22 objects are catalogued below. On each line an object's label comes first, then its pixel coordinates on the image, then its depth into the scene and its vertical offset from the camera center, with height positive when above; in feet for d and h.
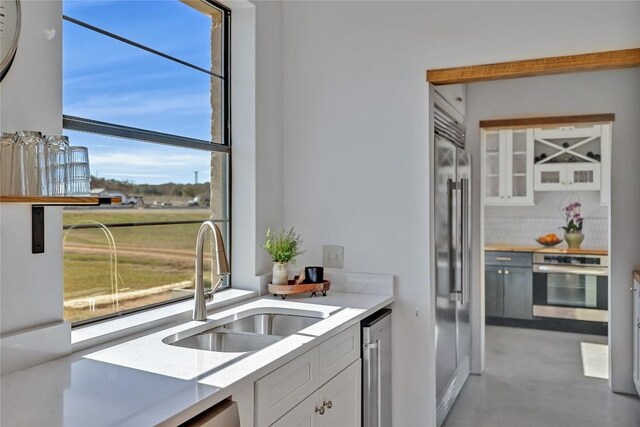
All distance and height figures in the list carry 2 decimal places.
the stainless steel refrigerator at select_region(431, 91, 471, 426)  9.46 -0.89
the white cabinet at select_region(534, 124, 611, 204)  18.33 +1.80
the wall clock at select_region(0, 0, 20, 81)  4.79 +1.71
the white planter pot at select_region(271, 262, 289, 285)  8.73 -1.10
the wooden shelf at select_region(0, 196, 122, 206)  4.38 +0.09
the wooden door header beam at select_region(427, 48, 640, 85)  7.60 +2.23
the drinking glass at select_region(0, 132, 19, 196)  4.60 +0.41
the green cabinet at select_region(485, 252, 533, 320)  18.08 -2.73
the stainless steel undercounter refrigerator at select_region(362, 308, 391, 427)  7.80 -2.55
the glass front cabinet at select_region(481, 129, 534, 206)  18.90 +1.53
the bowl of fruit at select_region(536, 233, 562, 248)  18.90 -1.16
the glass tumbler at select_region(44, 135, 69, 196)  4.89 +0.45
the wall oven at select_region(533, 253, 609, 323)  17.34 -2.71
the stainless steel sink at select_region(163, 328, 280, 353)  6.45 -1.70
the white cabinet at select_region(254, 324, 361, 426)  5.28 -2.05
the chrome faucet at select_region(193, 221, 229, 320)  6.65 -0.96
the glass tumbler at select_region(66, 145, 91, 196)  5.01 +0.39
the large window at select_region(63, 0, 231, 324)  6.19 +0.98
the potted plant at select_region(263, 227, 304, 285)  8.72 -0.77
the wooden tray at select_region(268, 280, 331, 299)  8.43 -1.32
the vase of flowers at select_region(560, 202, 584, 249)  18.70 -0.64
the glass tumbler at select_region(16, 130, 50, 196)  4.72 +0.44
